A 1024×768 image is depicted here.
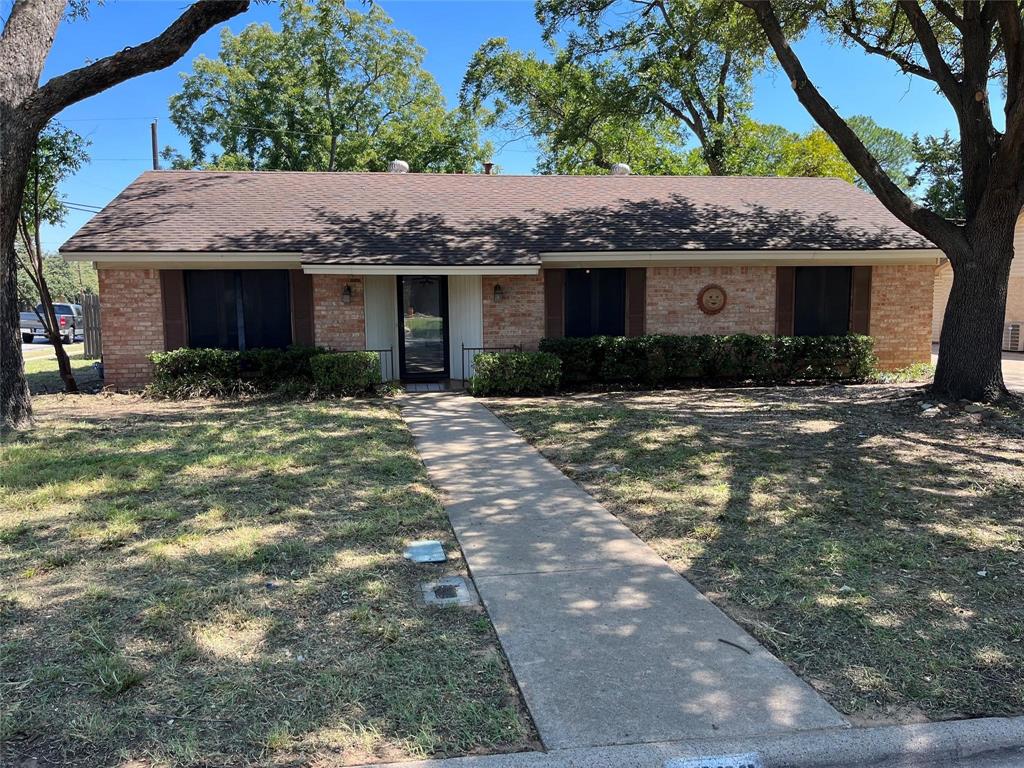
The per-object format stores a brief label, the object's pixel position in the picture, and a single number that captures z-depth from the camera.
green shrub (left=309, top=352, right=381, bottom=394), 11.77
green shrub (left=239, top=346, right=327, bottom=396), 12.24
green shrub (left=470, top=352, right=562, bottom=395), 11.97
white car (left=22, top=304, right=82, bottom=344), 29.37
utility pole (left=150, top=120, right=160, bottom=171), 25.02
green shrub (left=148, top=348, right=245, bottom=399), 11.95
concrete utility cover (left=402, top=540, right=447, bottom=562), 4.54
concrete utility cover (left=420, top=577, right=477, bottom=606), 3.92
